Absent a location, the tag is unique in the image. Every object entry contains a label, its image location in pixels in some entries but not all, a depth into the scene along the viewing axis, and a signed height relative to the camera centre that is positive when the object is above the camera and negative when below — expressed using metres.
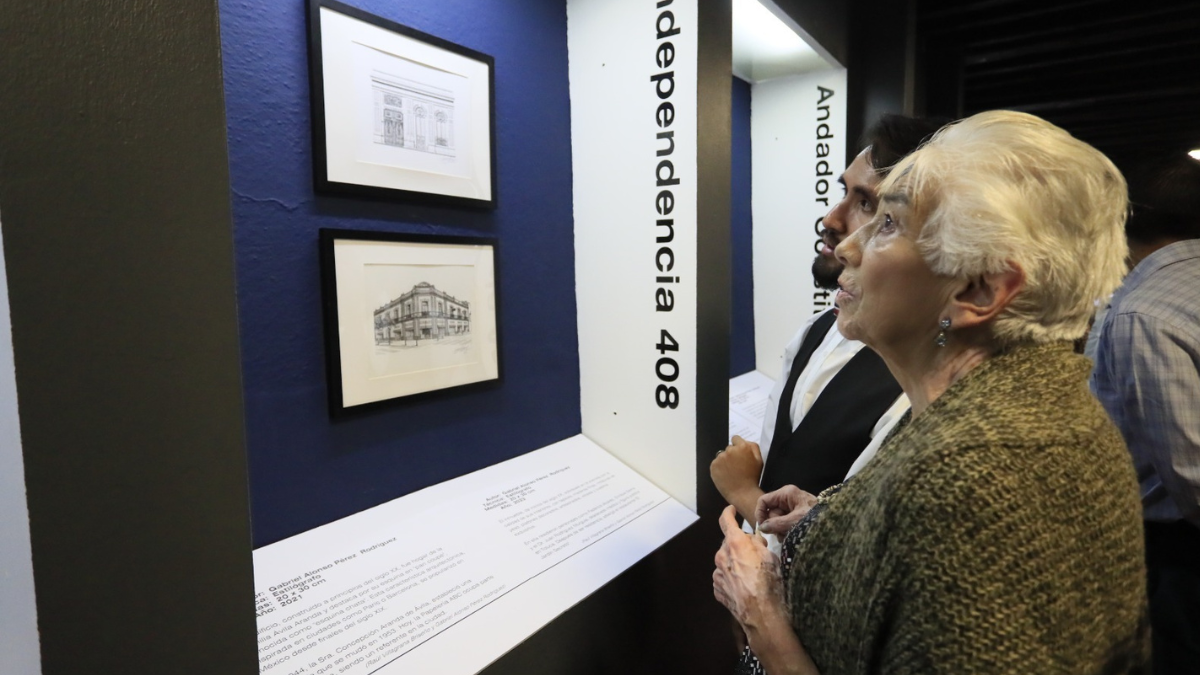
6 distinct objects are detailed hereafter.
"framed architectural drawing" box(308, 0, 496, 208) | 1.51 +0.48
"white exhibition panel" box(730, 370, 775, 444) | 2.82 -0.57
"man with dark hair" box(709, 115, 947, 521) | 1.38 -0.25
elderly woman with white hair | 0.71 -0.20
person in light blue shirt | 1.69 -0.30
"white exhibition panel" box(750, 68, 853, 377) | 3.49 +0.56
